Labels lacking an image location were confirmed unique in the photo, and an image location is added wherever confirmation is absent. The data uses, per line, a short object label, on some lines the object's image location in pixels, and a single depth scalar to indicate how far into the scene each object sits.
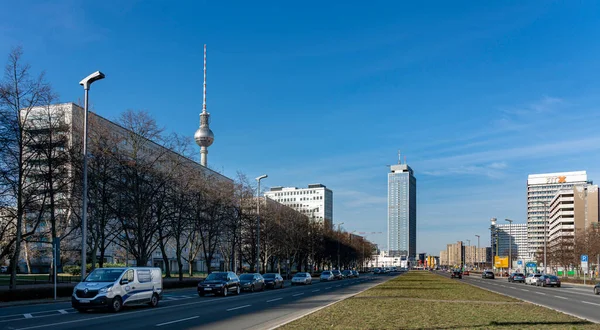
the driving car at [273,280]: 48.53
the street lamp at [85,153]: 29.23
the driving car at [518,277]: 74.31
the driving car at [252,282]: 42.56
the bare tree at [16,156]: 31.97
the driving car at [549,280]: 57.31
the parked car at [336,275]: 81.31
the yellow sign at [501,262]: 120.72
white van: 21.19
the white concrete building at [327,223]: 114.09
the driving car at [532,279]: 62.14
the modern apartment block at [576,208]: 165.75
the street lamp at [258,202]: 61.08
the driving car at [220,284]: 35.00
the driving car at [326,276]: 73.44
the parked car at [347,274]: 94.38
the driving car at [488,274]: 91.31
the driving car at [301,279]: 59.12
